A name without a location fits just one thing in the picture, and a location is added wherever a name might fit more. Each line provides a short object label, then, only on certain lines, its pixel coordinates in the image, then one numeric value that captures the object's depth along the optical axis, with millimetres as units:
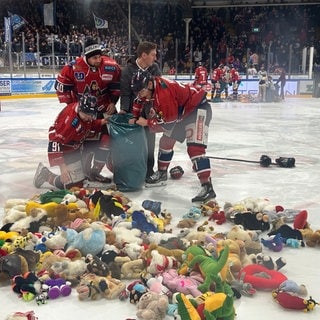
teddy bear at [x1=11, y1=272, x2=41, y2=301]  2361
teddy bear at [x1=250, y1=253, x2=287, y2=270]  2660
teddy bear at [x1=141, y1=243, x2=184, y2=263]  2643
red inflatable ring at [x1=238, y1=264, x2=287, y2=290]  2457
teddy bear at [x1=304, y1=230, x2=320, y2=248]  3074
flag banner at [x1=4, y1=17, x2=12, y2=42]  13789
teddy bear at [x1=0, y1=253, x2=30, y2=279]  2498
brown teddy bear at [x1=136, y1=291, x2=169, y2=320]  2150
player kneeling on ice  4055
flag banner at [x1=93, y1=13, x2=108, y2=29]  21266
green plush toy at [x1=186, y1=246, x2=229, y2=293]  2289
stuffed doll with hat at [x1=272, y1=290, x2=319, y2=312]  2271
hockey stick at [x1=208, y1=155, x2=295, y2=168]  5391
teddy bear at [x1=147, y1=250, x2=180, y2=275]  2507
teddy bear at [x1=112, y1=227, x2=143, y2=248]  2826
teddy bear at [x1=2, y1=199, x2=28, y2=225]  3135
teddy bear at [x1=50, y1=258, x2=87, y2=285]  2494
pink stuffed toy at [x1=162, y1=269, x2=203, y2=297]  2303
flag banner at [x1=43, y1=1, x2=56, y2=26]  20156
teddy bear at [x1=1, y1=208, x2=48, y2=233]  2977
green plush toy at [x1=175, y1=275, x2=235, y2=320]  2033
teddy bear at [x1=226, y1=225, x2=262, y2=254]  2871
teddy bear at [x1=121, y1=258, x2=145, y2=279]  2561
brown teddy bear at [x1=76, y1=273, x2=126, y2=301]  2363
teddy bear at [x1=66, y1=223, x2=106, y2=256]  2695
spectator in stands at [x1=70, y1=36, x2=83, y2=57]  13867
